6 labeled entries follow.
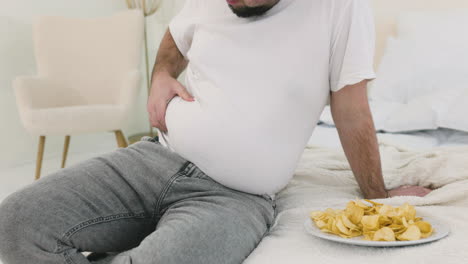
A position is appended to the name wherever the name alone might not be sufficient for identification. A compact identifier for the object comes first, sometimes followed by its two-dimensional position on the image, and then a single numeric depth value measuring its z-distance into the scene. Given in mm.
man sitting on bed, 899
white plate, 792
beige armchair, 2803
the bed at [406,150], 834
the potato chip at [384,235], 805
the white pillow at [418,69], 2219
